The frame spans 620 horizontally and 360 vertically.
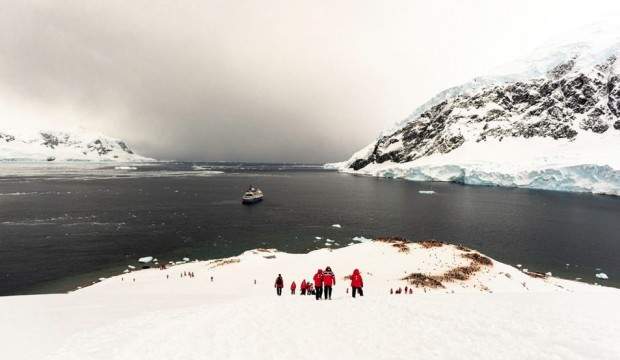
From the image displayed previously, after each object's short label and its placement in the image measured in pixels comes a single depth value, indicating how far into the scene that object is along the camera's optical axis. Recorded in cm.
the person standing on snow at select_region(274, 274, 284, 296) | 2593
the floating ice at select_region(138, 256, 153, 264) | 5266
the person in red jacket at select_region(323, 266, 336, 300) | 2064
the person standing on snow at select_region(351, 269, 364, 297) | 2162
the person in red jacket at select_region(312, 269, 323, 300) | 2100
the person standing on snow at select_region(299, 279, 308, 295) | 2613
